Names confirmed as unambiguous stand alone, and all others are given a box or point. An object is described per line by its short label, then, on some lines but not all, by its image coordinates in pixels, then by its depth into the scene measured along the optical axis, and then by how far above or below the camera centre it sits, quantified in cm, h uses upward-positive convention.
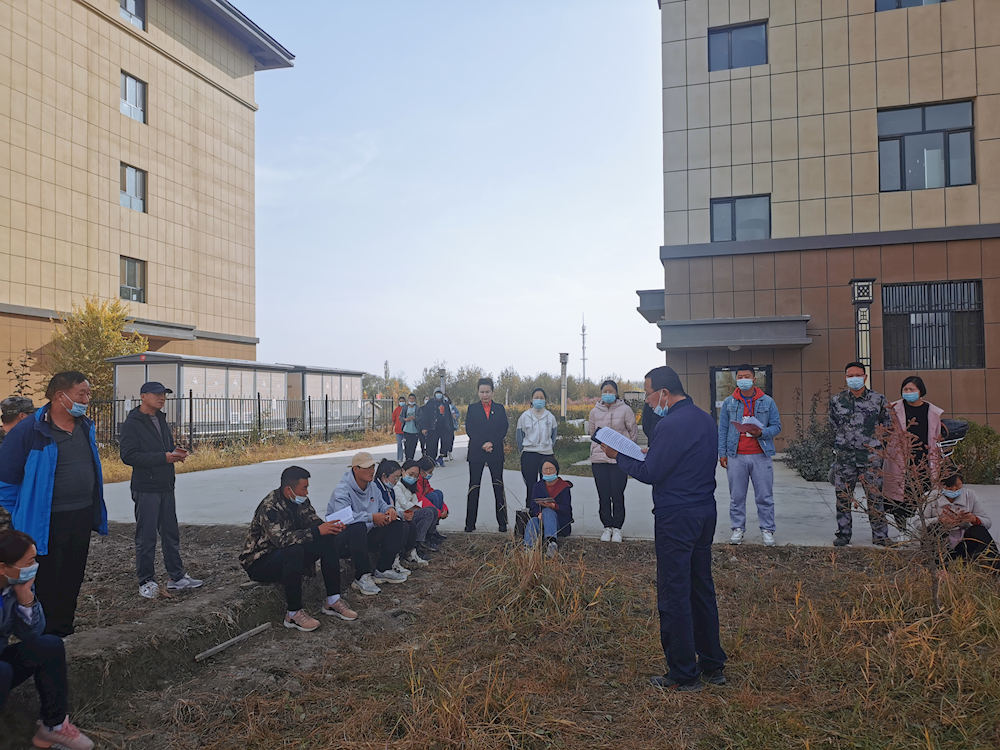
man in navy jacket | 393 -86
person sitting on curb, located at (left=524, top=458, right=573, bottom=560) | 678 -117
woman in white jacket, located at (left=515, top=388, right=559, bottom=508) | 774 -51
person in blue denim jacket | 692 -61
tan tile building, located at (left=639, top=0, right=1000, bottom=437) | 1396 +408
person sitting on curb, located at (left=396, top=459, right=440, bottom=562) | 680 -117
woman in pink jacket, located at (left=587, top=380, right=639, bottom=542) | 744 -86
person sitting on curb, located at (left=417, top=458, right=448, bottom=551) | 720 -107
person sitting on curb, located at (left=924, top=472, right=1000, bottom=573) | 525 -107
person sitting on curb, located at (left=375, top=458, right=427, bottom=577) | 639 -94
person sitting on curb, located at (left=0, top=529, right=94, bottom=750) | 324 -120
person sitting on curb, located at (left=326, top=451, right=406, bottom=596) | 578 -114
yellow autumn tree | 2067 +151
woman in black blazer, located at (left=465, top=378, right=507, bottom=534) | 800 -59
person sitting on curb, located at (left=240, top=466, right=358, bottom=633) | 509 -114
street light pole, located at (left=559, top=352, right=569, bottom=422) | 2840 +138
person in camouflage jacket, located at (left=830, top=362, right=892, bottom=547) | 666 -45
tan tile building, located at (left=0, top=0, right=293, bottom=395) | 2153 +823
